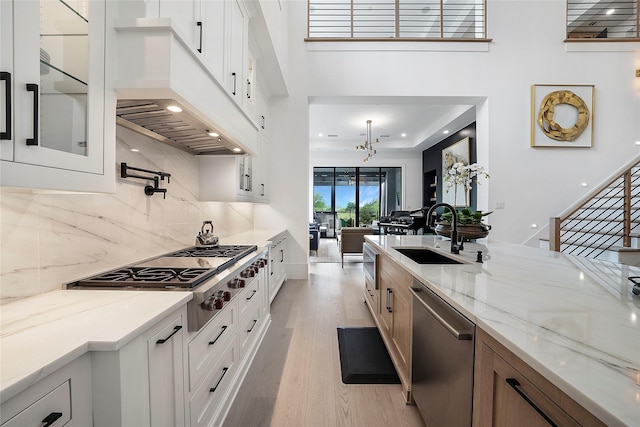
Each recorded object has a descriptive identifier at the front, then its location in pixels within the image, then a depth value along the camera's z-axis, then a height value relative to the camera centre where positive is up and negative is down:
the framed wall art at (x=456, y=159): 6.43 +1.37
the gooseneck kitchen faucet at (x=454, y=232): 1.97 -0.14
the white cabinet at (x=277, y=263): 3.35 -0.69
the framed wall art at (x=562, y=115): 4.49 +1.64
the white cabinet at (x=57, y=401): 0.57 -0.44
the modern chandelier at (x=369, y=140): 7.14 +2.22
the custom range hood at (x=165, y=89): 1.09 +0.56
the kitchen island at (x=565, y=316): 0.53 -0.32
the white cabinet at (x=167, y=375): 0.92 -0.60
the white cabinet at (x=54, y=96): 0.71 +0.36
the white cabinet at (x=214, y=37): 1.51 +1.05
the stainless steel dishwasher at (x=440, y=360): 0.97 -0.63
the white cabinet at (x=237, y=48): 1.93 +1.26
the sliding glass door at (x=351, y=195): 10.01 +0.67
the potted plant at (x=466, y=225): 2.44 -0.10
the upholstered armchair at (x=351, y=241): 5.71 -0.59
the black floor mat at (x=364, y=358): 1.95 -1.17
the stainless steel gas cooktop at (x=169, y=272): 1.18 -0.30
